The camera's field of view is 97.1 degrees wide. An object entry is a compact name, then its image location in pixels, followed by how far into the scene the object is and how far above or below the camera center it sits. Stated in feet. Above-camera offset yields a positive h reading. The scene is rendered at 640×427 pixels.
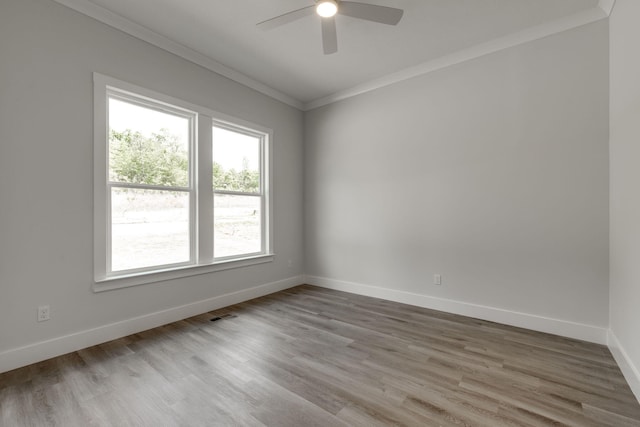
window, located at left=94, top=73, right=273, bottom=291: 8.73 +0.90
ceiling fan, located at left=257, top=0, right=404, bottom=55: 7.06 +5.11
